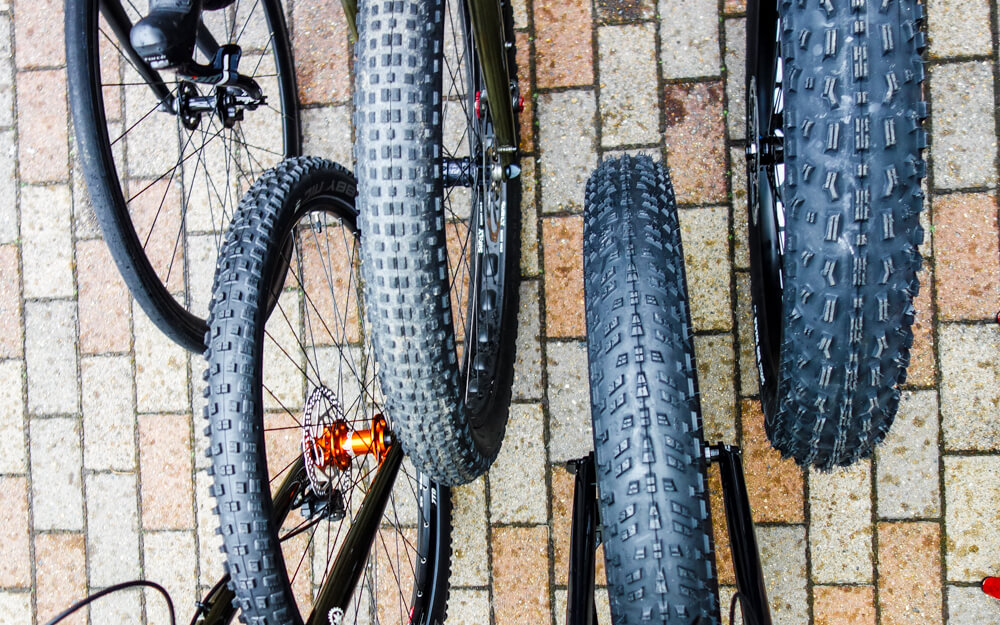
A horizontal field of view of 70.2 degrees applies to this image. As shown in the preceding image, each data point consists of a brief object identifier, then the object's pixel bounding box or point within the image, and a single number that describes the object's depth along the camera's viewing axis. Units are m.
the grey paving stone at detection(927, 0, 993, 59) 2.18
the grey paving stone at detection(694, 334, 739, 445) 2.24
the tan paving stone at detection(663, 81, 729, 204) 2.27
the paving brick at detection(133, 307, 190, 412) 2.48
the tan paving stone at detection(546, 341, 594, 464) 2.30
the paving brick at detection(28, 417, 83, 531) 2.52
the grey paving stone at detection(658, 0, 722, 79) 2.28
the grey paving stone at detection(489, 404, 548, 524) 2.31
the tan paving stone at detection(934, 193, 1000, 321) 2.18
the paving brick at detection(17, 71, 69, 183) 2.59
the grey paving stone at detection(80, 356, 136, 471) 2.50
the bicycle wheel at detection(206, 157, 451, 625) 1.30
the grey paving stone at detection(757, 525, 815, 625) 2.21
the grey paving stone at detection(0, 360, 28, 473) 2.56
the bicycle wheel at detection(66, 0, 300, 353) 2.45
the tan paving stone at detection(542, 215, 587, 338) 2.31
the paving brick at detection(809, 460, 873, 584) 2.20
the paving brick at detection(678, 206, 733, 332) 2.26
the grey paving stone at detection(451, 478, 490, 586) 2.34
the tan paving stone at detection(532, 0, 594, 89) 2.33
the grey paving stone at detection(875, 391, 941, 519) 2.18
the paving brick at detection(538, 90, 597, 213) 2.32
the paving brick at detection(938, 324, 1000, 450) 2.17
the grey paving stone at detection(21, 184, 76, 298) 2.57
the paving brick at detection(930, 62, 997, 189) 2.18
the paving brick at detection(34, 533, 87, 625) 2.52
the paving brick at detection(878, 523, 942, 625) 2.18
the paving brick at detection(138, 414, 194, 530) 2.47
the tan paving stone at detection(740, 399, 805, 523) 2.22
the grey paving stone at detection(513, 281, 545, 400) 2.32
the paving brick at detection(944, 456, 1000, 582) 2.17
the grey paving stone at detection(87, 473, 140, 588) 2.49
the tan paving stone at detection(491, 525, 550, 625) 2.32
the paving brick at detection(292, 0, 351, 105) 2.46
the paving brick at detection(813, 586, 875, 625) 2.20
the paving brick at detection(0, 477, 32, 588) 2.55
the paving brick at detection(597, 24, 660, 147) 2.29
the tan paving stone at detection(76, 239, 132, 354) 2.52
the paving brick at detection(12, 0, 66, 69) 2.59
